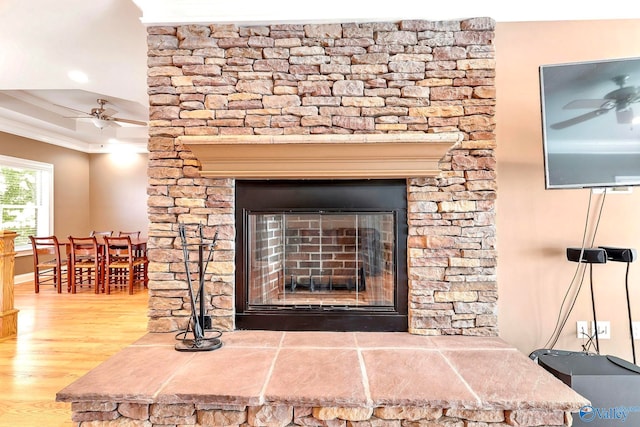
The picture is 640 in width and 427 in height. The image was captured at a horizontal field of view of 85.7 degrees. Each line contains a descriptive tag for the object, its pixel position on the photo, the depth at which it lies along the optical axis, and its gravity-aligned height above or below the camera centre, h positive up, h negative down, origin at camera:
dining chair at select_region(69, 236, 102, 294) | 4.66 -0.48
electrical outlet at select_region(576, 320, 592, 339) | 2.07 -0.67
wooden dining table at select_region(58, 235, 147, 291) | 4.70 -0.38
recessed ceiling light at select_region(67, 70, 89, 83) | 3.00 +1.32
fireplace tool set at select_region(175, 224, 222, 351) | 1.84 -0.49
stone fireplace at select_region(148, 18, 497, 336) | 2.05 +0.58
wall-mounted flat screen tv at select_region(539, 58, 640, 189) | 1.80 +0.49
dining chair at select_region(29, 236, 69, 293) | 4.72 -0.57
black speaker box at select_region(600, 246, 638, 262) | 1.85 -0.20
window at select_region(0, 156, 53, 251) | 5.25 +0.43
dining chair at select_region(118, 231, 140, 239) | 6.20 -0.19
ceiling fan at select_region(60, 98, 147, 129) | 4.30 +1.36
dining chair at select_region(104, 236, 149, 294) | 4.62 -0.57
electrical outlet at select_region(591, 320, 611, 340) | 2.07 -0.68
